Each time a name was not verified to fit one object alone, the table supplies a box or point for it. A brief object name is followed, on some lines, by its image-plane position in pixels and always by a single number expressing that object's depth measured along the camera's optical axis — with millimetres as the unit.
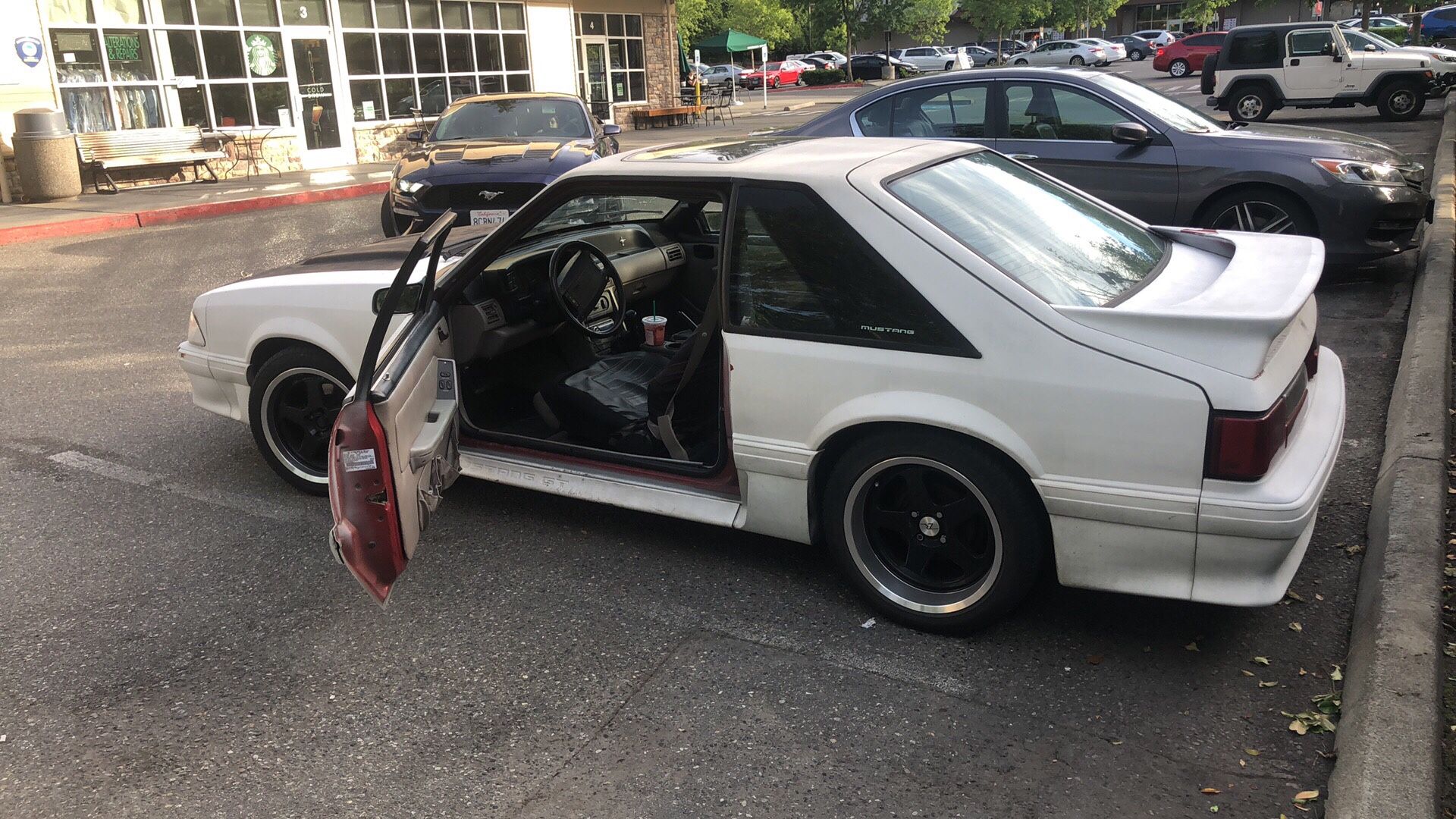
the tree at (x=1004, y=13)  57656
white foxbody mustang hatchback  3016
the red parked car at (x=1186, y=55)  38469
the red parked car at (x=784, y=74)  53469
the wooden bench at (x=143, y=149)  16250
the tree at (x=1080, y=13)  62375
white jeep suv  19500
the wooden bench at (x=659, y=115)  28734
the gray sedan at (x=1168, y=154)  7184
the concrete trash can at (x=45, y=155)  15016
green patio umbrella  37719
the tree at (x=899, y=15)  49906
